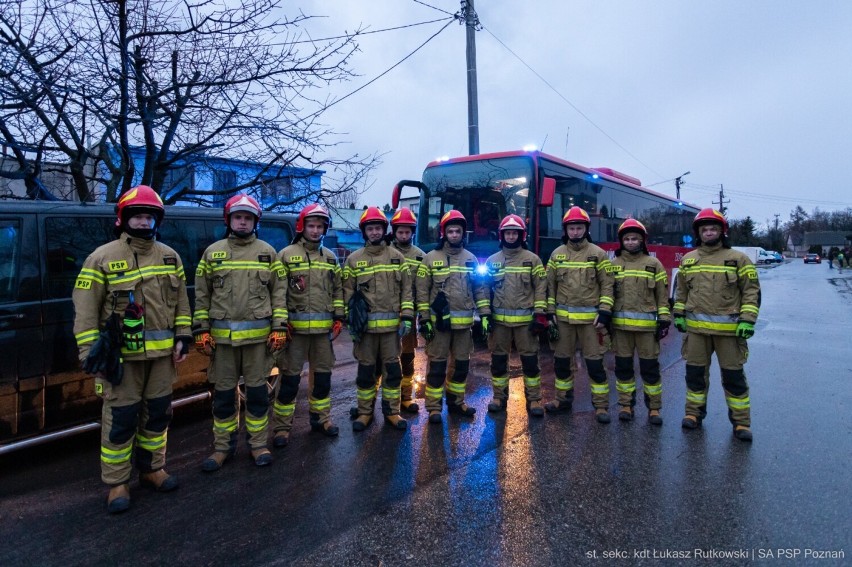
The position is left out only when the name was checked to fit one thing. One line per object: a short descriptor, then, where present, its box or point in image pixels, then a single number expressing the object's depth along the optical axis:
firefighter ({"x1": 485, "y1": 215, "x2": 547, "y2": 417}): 4.96
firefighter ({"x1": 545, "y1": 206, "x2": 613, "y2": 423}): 4.86
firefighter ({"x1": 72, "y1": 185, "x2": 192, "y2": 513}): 3.17
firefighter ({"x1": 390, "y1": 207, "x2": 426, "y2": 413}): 5.00
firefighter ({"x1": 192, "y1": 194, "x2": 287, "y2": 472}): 3.79
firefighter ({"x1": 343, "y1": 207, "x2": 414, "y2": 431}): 4.58
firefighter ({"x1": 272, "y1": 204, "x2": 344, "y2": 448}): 4.25
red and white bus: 7.96
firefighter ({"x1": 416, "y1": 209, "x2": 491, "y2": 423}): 4.84
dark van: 3.40
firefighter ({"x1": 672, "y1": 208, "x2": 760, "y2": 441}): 4.28
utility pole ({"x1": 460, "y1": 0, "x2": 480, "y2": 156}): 11.63
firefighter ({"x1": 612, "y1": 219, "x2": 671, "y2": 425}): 4.72
